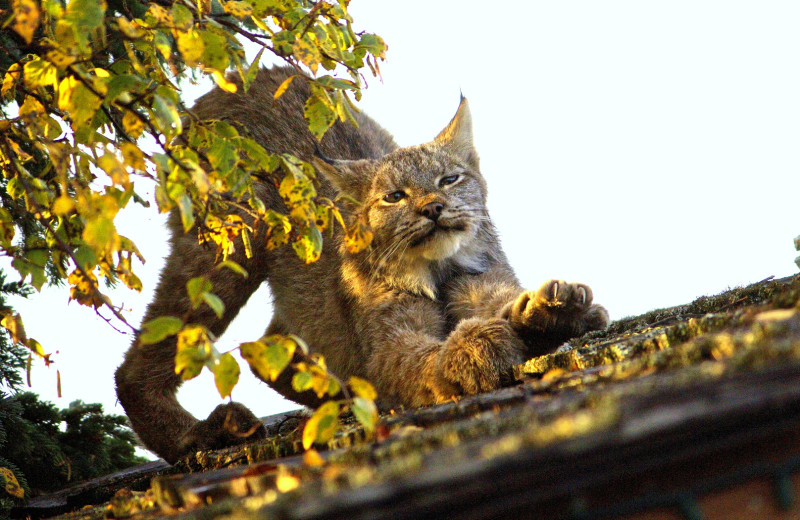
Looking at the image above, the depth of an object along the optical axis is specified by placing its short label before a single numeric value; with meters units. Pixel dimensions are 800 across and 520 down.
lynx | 9.37
